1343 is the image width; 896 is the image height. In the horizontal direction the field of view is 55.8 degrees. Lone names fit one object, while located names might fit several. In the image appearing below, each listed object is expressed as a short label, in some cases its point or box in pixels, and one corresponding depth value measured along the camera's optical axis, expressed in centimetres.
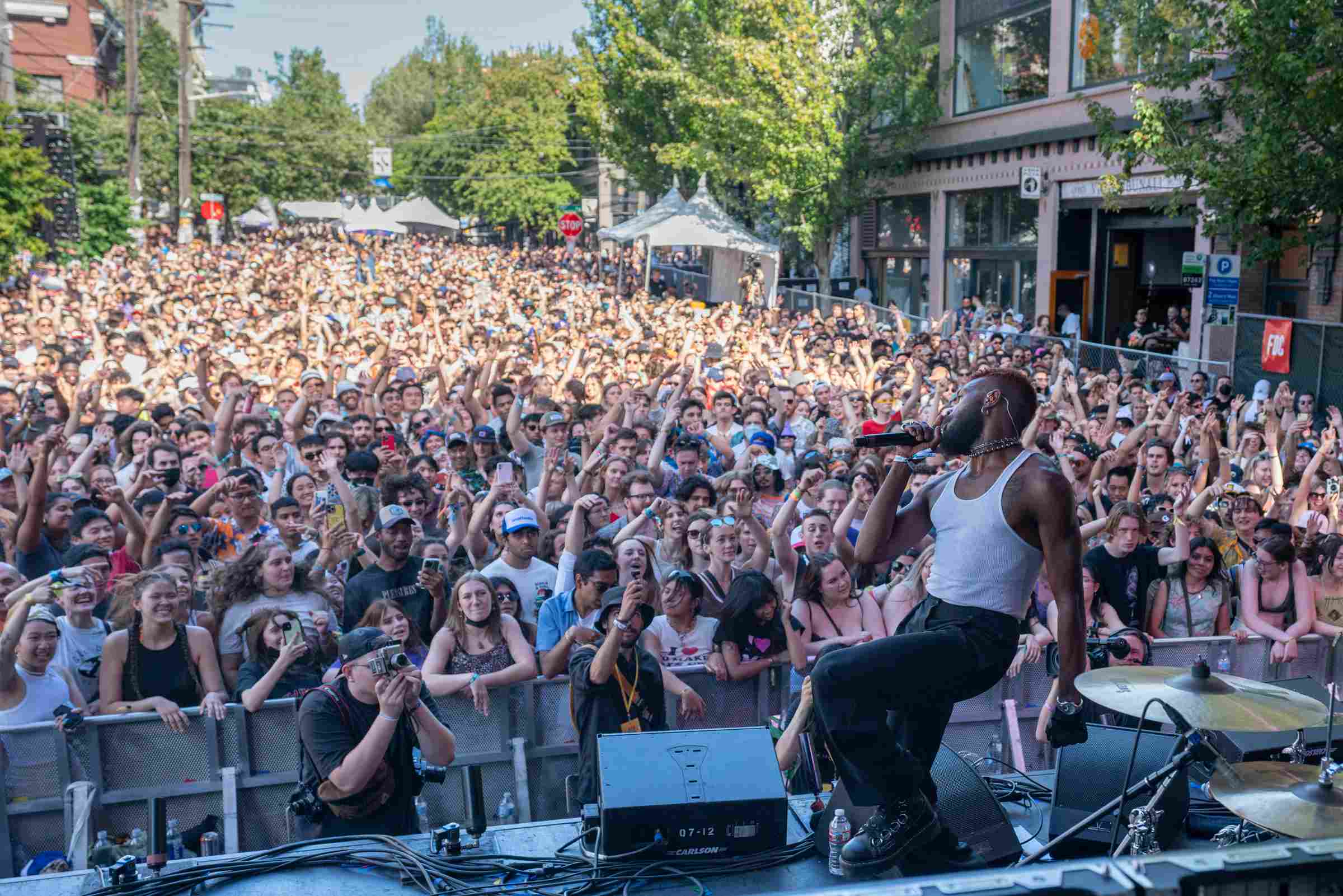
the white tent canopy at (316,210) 5766
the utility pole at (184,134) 4194
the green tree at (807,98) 2798
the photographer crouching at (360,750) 480
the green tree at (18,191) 2609
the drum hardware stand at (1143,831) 395
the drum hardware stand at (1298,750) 509
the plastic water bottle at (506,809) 567
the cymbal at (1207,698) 396
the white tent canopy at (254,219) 6050
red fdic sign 1595
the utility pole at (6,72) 2758
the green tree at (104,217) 3919
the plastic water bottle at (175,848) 512
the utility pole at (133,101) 3819
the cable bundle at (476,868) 421
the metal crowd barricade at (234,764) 566
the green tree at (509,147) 6400
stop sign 3362
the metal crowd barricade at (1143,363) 1664
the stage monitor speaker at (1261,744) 551
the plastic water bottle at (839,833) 444
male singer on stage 411
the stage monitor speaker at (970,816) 457
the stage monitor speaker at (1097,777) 475
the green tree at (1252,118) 1339
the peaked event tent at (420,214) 4225
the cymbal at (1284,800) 377
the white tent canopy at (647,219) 2950
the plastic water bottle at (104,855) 424
